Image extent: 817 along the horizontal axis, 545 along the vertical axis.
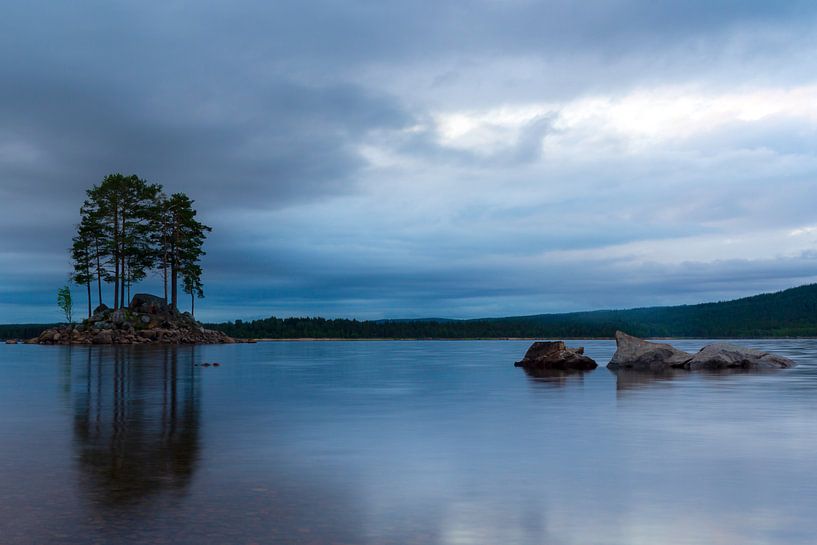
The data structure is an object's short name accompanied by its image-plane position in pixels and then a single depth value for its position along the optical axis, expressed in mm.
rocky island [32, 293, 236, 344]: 106688
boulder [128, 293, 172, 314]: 112688
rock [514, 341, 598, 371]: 51691
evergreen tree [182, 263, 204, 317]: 119812
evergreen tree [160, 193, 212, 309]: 119188
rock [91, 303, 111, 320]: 112662
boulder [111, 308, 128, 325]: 108625
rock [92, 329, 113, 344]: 105438
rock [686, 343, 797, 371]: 50000
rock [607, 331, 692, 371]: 50625
